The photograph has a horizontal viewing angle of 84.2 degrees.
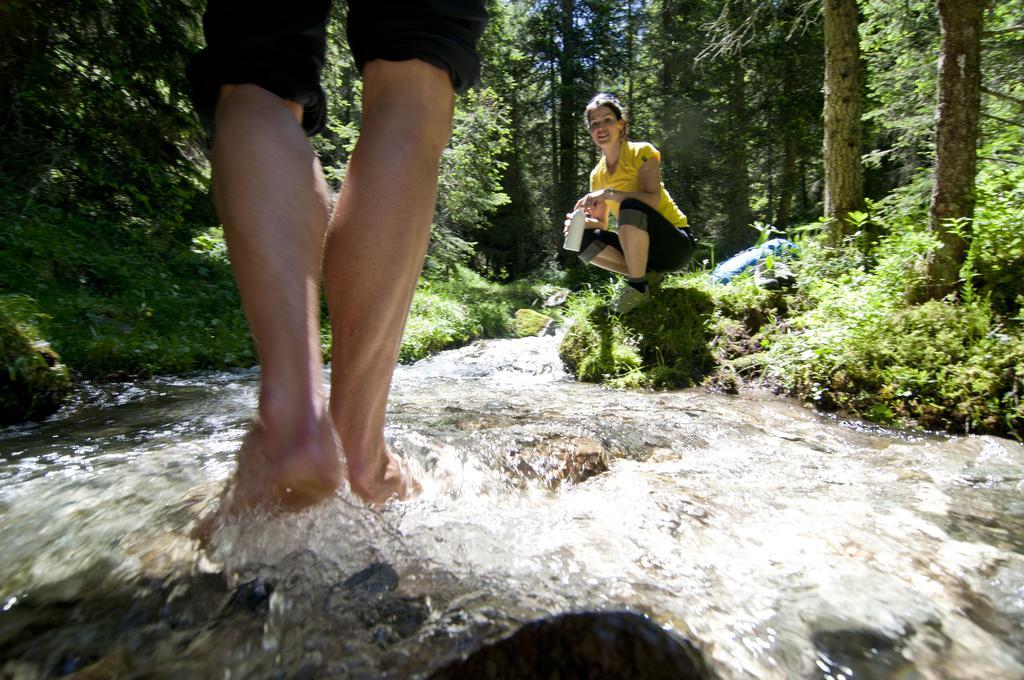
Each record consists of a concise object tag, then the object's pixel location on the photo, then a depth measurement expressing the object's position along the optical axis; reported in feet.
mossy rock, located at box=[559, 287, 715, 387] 12.16
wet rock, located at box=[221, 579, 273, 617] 2.57
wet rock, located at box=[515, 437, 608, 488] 4.84
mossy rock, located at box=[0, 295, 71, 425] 7.38
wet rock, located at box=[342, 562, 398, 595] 2.79
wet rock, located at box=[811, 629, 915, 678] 2.35
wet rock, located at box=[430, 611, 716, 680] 2.18
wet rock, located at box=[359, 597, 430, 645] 2.46
